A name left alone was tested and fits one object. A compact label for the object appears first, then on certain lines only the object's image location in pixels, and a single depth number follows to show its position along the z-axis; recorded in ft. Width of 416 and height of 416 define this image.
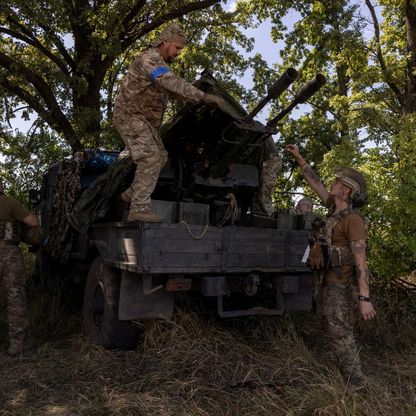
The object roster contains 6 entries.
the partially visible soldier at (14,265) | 17.07
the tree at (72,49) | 34.35
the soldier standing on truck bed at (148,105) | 14.33
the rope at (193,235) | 14.24
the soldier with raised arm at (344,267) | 12.53
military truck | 14.25
